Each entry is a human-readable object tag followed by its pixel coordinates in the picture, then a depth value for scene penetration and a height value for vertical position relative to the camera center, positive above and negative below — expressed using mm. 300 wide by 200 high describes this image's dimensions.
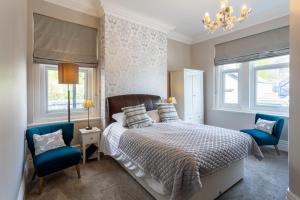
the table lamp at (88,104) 2912 -122
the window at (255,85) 3504 +293
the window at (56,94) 2832 +59
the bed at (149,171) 1806 -930
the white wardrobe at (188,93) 4230 +116
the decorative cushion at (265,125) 3176 -572
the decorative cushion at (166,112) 3217 -304
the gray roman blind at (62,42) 2738 +1015
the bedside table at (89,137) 2825 -718
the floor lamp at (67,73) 2621 +397
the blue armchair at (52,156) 2001 -781
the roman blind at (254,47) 3346 +1171
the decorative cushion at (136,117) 2744 -351
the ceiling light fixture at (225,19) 2156 +1093
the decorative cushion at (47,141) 2203 -633
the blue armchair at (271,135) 3023 -738
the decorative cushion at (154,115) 3206 -364
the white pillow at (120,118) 2823 -383
